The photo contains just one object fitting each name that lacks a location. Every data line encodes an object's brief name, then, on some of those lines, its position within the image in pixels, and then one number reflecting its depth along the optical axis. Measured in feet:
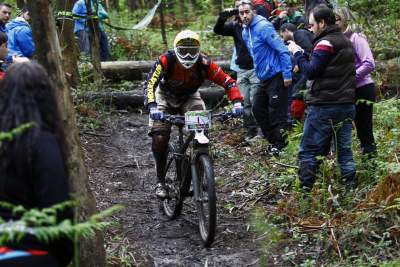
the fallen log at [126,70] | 51.21
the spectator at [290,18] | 35.45
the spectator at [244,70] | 35.70
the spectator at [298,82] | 31.50
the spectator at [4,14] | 34.63
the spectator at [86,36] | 54.39
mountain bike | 21.29
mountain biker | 23.67
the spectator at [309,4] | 35.16
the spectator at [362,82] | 24.08
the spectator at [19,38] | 34.45
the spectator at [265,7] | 37.24
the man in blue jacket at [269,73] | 30.78
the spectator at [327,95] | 21.90
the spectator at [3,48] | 27.66
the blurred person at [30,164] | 10.14
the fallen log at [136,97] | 45.75
